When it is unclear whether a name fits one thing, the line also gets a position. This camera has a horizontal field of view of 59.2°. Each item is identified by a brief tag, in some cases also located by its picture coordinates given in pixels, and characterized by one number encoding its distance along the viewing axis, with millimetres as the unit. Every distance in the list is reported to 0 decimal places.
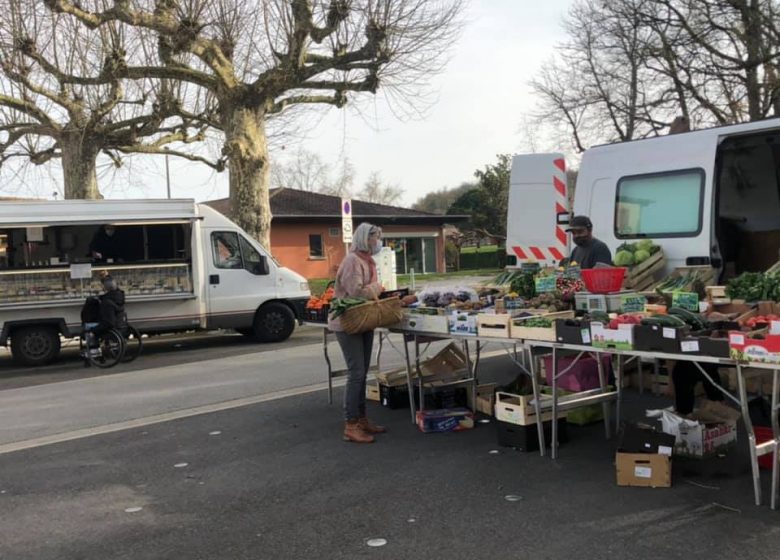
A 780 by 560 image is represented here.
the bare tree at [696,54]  19234
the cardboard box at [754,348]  3752
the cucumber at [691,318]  4469
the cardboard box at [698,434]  4930
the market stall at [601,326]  4109
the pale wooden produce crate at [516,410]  5367
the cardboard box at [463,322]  5605
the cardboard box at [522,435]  5402
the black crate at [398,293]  6400
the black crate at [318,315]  7168
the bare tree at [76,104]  14953
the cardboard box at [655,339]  4207
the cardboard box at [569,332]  4758
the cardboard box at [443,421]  6176
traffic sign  14858
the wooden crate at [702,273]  6633
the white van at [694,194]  6828
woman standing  5875
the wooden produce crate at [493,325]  5277
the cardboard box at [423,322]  5852
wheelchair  11383
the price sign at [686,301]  5023
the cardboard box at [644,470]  4508
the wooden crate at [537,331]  4988
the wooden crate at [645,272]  6848
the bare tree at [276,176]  53088
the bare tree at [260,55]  14422
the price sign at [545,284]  5820
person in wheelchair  11336
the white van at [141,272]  11641
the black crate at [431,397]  6836
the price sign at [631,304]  5031
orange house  32812
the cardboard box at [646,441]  4605
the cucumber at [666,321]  4332
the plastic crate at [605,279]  5316
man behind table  6742
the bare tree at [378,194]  69812
